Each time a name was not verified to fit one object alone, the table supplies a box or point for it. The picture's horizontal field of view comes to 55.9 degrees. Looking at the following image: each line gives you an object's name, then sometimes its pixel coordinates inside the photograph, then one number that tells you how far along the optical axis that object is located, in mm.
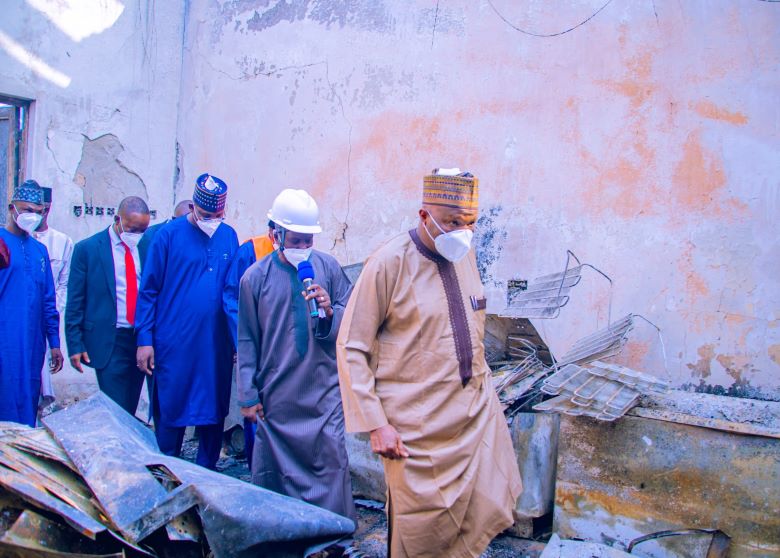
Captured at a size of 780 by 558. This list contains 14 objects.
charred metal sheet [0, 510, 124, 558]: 2576
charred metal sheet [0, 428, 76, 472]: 3230
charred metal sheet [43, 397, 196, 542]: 2939
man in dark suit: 5180
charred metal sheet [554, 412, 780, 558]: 3576
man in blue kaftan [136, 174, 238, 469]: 4828
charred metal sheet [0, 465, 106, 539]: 2682
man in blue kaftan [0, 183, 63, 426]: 5176
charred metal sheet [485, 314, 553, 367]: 4789
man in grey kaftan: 4215
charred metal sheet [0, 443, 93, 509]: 2945
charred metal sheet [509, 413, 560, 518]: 4191
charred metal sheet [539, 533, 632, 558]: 3482
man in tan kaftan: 3033
